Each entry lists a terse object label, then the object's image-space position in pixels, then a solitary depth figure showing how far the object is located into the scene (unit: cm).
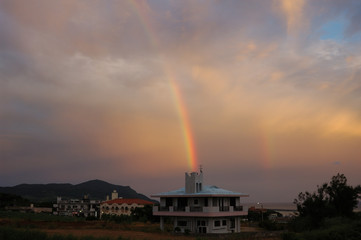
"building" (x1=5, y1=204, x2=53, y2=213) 13550
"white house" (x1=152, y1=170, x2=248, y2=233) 5028
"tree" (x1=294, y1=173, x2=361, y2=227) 5103
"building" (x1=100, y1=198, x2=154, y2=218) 11625
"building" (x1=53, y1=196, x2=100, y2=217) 13712
